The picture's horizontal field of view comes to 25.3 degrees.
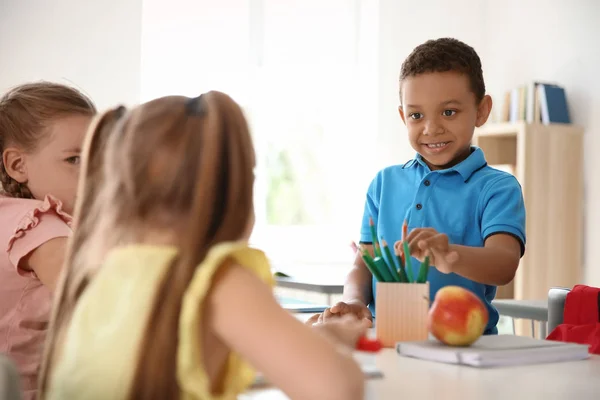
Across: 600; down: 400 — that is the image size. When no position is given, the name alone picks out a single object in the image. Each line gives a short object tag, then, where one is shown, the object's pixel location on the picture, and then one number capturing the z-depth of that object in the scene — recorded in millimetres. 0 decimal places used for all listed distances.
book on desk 1777
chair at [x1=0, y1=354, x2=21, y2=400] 1230
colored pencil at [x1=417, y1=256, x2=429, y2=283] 1898
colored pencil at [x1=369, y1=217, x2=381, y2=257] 1920
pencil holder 1922
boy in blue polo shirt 2170
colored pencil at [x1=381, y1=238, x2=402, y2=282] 1919
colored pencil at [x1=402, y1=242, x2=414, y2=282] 1892
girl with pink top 1907
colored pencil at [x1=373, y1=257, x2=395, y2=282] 1920
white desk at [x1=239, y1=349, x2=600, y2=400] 1615
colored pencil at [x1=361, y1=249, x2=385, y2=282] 1919
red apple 1834
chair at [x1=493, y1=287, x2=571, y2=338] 2808
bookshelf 5095
